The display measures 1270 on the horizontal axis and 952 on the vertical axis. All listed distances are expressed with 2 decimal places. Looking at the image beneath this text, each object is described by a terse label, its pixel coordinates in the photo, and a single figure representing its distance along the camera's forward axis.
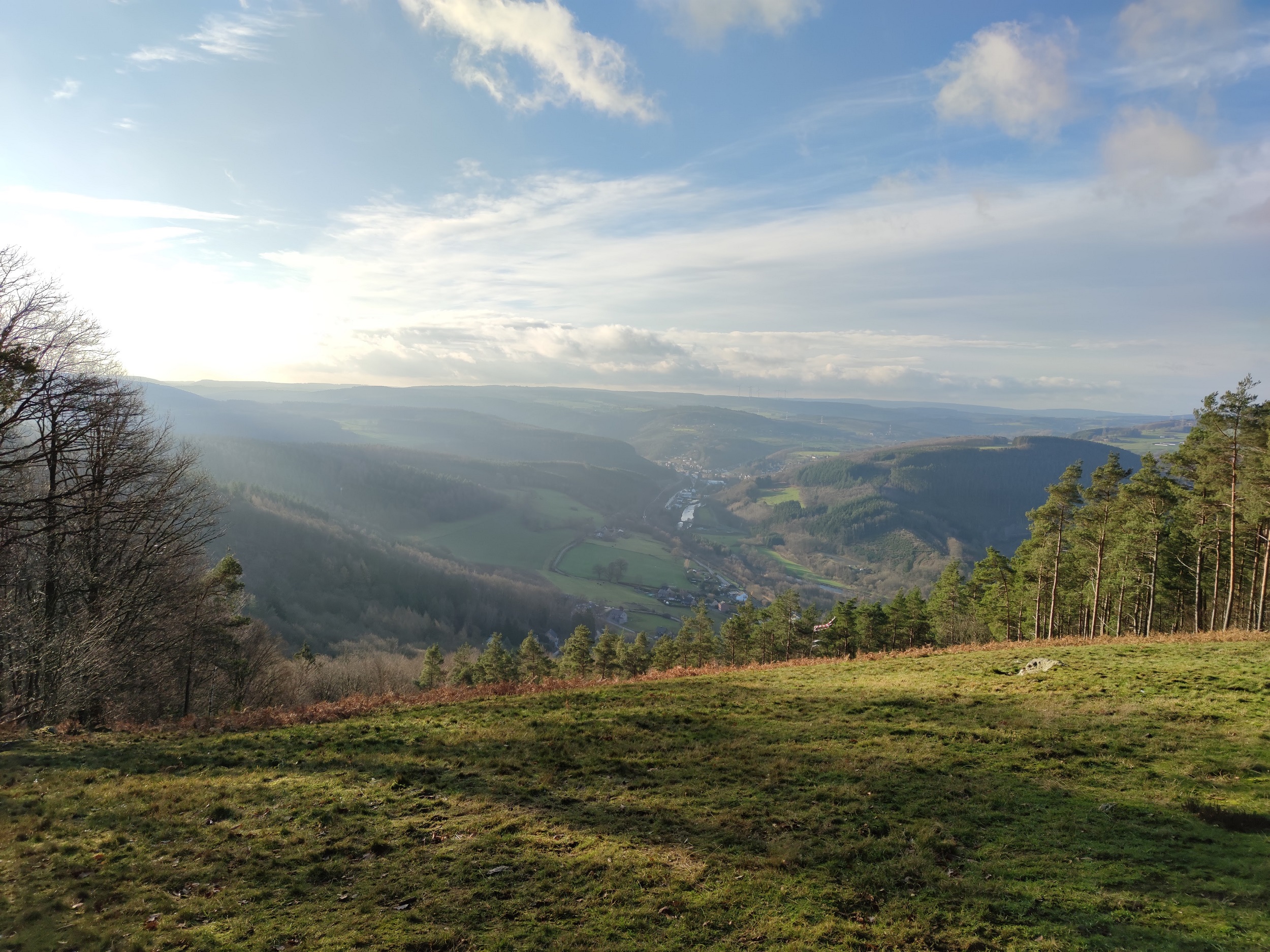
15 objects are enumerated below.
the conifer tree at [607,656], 51.91
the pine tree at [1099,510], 32.75
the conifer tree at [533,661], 53.44
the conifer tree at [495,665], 52.78
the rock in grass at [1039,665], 20.17
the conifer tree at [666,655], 52.28
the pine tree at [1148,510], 30.75
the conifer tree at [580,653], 51.69
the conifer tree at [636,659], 52.22
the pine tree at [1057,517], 32.66
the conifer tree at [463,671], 57.47
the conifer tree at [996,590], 46.69
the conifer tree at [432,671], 55.78
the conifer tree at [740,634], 51.75
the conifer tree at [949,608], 52.50
